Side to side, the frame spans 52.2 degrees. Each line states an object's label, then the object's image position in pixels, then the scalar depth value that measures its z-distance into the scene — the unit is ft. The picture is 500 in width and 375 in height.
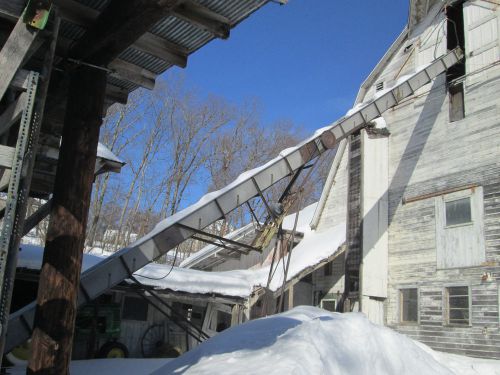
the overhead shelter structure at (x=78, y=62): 12.80
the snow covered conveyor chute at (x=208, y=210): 30.58
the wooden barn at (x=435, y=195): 46.98
